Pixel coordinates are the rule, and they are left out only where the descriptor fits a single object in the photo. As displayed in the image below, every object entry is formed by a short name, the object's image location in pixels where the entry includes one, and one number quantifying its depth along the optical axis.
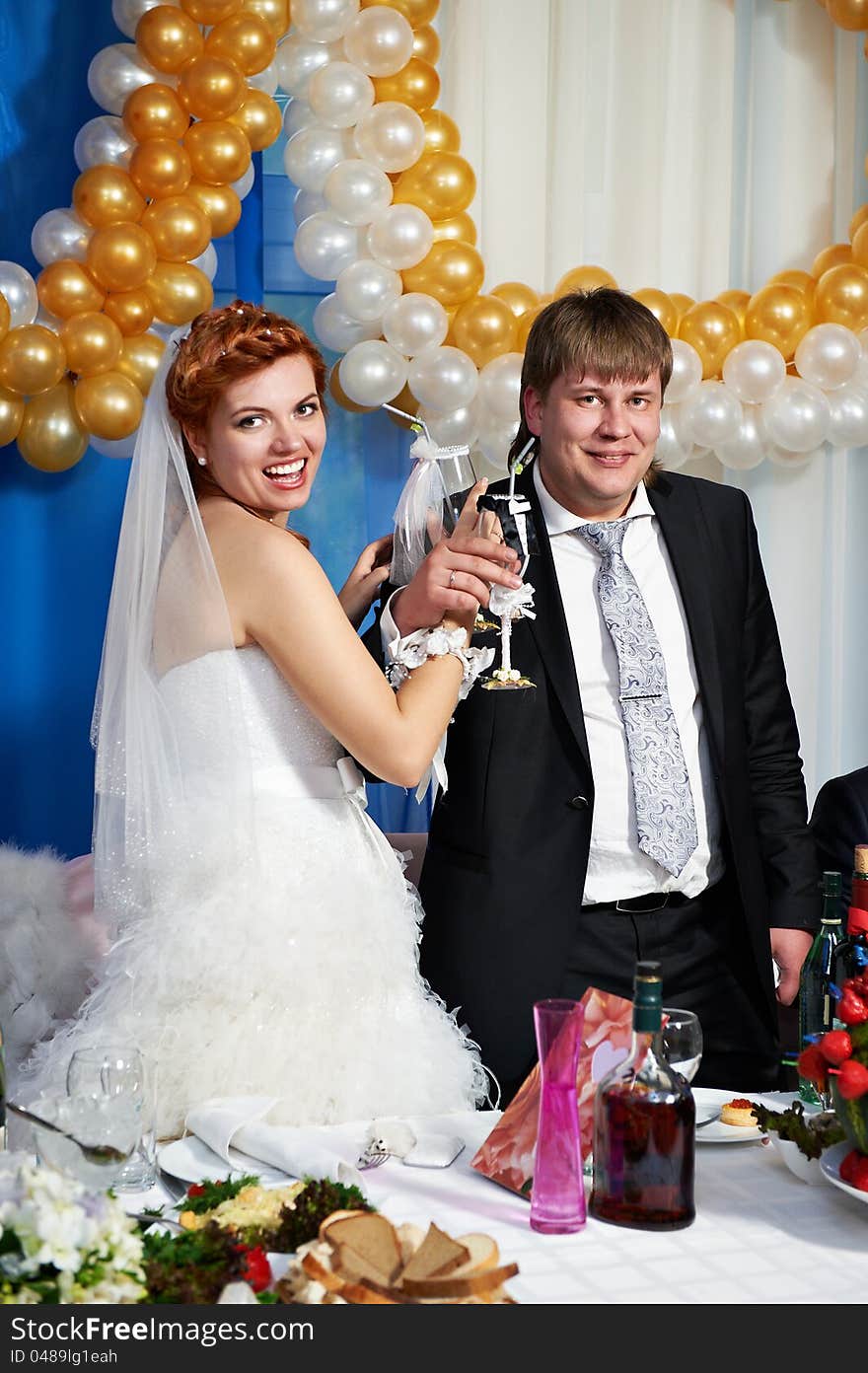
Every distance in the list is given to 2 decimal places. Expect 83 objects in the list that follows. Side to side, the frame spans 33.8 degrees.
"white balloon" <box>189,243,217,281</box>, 3.25
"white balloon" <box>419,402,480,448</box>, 3.32
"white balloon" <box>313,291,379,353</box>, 3.29
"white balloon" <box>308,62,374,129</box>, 3.19
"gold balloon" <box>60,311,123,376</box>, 3.05
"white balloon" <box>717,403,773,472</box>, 3.49
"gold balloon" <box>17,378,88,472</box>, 3.15
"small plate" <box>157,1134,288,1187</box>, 1.49
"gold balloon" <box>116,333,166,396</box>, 3.14
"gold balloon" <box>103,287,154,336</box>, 3.11
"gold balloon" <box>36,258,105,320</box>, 3.07
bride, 1.78
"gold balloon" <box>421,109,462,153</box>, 3.34
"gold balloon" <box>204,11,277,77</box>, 3.10
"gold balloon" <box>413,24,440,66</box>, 3.34
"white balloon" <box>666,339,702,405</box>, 3.31
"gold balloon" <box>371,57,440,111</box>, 3.26
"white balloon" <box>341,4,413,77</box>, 3.17
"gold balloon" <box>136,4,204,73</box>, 3.11
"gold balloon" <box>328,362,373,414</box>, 3.37
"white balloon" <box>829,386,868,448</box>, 3.49
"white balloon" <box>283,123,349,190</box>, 3.23
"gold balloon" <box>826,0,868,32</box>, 3.48
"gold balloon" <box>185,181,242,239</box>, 3.17
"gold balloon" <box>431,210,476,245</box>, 3.34
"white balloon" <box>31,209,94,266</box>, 3.14
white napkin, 1.47
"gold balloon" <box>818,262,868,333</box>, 3.41
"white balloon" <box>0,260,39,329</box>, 3.04
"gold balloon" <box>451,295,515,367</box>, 3.29
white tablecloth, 1.24
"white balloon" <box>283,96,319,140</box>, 3.30
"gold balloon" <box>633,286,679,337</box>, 3.36
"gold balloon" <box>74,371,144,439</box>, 3.09
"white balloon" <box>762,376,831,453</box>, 3.45
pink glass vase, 1.35
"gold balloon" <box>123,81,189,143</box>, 3.07
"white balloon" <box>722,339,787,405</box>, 3.40
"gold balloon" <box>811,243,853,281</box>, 3.53
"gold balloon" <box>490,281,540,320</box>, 3.38
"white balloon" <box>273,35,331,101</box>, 3.29
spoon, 1.36
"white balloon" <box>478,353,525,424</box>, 3.25
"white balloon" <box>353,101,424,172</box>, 3.18
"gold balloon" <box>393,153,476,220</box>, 3.27
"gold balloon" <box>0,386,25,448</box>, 3.08
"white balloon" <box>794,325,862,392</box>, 3.39
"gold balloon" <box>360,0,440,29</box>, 3.29
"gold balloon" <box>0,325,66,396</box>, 3.01
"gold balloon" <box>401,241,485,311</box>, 3.27
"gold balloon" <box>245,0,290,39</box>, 3.18
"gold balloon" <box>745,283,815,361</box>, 3.45
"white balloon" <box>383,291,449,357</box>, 3.22
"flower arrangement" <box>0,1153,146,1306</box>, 1.09
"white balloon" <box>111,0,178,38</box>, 3.19
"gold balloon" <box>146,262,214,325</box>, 3.13
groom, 2.34
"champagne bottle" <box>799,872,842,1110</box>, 1.86
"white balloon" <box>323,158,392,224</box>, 3.17
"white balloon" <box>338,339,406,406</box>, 3.24
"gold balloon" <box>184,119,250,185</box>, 3.12
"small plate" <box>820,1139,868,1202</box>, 1.41
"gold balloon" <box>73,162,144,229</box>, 3.08
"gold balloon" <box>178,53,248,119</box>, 3.08
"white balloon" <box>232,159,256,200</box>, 3.28
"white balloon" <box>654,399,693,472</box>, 3.40
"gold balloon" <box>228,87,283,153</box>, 3.19
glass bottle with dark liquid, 1.35
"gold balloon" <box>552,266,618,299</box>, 3.31
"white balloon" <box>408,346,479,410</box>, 3.24
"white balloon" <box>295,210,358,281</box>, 3.23
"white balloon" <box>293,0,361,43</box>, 3.21
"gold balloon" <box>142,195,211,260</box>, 3.09
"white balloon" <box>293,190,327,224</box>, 3.29
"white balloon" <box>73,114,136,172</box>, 3.16
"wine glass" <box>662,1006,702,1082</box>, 1.42
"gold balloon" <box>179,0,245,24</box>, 3.12
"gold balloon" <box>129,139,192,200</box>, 3.07
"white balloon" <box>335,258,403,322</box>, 3.22
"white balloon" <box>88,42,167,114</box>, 3.18
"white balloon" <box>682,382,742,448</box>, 3.38
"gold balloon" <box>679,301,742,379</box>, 3.44
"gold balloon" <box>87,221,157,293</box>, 3.03
